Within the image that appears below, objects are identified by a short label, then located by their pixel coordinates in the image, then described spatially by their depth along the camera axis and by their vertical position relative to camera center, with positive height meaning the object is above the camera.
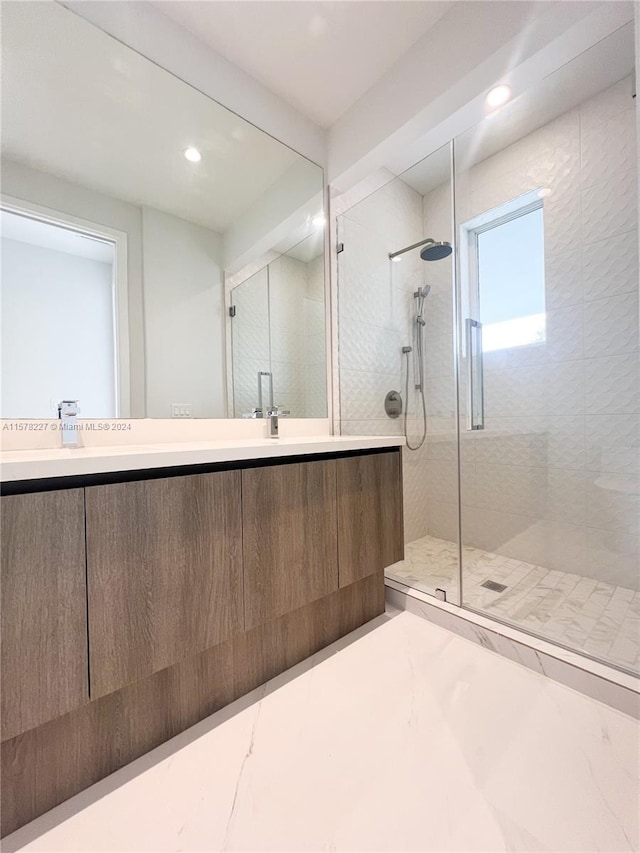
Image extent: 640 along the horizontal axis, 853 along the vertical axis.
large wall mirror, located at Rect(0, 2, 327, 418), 1.15 +0.78
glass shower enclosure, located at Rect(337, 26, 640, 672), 1.69 +0.43
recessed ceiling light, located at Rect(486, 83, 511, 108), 1.46 +1.42
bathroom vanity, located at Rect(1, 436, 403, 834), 0.72 -0.41
